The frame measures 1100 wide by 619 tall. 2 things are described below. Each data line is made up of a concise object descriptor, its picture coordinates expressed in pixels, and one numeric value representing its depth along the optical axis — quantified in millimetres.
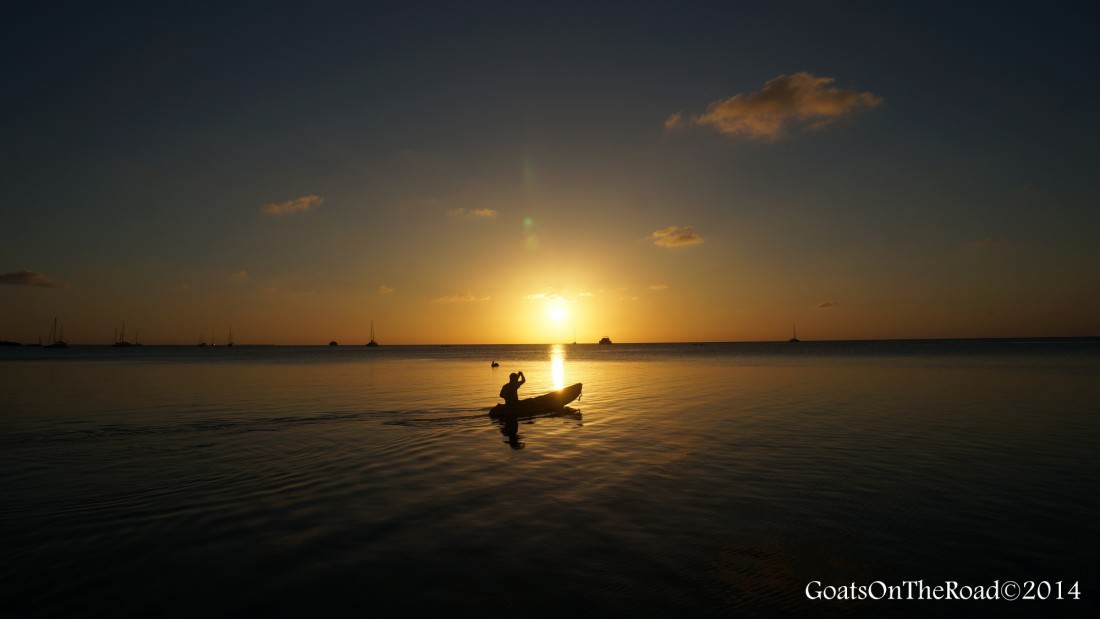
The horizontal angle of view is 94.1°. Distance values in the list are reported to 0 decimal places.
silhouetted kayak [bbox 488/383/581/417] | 29453
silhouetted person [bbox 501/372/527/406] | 29234
